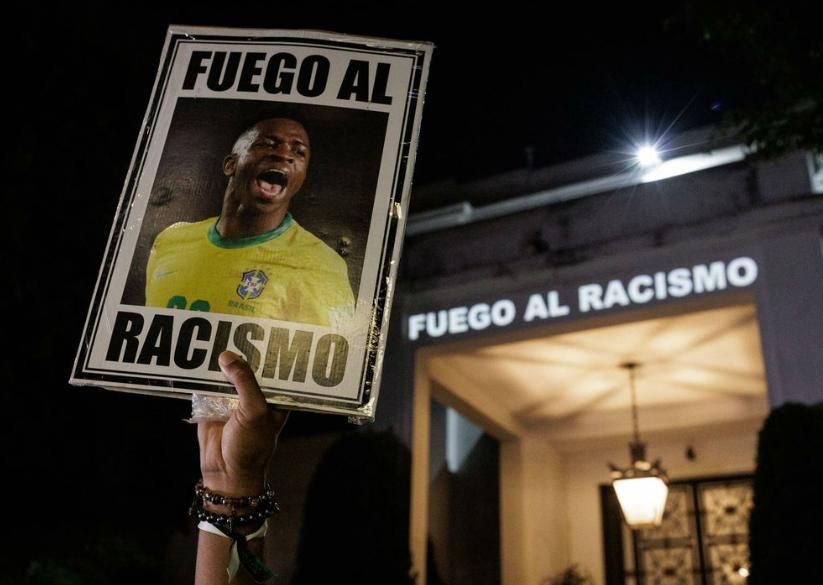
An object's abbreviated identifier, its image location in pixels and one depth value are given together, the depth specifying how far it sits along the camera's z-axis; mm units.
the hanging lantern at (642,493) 8289
